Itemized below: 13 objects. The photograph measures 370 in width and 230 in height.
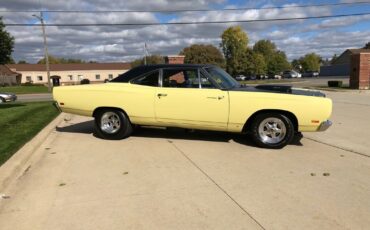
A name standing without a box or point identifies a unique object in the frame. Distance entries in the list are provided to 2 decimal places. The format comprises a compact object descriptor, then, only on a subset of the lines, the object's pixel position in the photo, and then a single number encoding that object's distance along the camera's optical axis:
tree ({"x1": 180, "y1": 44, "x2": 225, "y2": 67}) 78.44
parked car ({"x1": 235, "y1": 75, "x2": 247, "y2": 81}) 84.79
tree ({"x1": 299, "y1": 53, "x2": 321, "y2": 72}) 132.00
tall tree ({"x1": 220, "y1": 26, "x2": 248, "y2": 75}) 80.44
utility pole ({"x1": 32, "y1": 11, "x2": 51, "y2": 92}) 37.94
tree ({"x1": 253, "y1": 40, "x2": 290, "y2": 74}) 103.44
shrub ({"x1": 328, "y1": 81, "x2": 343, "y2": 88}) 34.56
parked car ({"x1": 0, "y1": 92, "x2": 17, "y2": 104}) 26.27
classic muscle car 7.05
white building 91.00
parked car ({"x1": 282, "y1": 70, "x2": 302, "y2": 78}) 88.25
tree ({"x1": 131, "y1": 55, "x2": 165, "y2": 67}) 95.12
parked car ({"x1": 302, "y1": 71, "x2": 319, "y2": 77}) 102.04
